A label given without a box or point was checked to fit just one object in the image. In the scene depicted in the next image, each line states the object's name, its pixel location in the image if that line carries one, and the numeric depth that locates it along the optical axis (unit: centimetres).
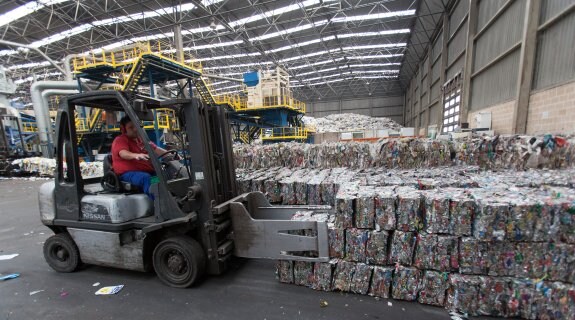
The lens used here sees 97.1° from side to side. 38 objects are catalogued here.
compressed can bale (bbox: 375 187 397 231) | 280
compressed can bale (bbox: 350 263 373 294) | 290
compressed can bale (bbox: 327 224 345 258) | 296
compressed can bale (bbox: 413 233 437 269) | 269
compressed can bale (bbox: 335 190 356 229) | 289
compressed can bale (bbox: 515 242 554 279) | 239
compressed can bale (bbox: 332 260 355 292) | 295
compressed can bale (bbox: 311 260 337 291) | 301
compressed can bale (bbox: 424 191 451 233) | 264
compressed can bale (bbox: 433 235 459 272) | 263
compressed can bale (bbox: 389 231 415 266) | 276
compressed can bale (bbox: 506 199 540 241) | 238
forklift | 308
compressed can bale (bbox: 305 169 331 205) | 523
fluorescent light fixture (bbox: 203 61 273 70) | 2548
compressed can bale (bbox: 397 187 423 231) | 273
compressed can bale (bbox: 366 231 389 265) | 285
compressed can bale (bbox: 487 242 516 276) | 247
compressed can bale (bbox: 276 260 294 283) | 321
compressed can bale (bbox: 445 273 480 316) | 255
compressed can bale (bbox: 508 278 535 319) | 242
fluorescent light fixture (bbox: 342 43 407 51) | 2241
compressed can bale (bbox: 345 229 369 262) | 290
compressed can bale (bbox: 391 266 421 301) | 276
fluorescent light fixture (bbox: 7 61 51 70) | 2338
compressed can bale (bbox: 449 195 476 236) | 257
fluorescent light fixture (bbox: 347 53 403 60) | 2456
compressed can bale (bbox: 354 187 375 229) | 285
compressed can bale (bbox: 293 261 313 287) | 312
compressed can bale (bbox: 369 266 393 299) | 284
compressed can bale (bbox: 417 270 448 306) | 268
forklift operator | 329
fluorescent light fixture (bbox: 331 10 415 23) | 1675
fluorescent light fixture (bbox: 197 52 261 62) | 2288
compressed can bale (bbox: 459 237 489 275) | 254
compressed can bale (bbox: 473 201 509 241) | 244
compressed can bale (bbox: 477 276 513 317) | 248
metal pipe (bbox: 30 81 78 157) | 1573
